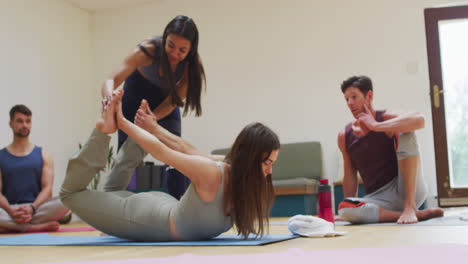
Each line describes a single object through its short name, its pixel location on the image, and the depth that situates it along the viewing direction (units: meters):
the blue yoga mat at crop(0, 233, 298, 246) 1.71
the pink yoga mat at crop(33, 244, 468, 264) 1.20
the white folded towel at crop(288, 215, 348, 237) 2.00
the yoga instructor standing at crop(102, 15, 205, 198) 2.13
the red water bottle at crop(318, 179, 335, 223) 2.55
